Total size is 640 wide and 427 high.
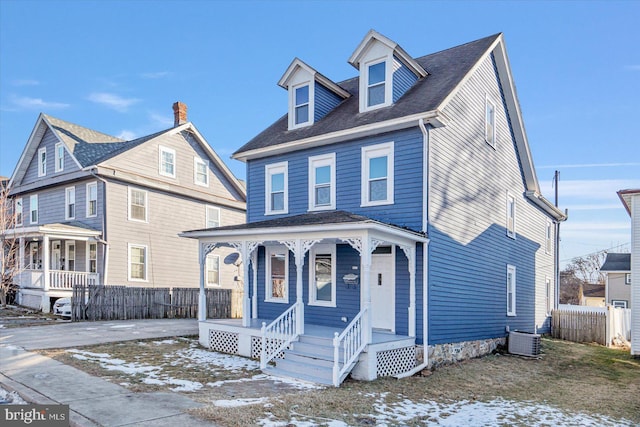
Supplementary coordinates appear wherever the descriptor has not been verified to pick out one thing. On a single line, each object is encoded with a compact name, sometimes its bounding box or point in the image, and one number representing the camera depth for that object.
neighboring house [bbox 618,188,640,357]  13.36
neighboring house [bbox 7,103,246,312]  18.67
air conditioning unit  12.75
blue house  9.91
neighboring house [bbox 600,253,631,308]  30.89
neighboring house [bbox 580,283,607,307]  42.81
